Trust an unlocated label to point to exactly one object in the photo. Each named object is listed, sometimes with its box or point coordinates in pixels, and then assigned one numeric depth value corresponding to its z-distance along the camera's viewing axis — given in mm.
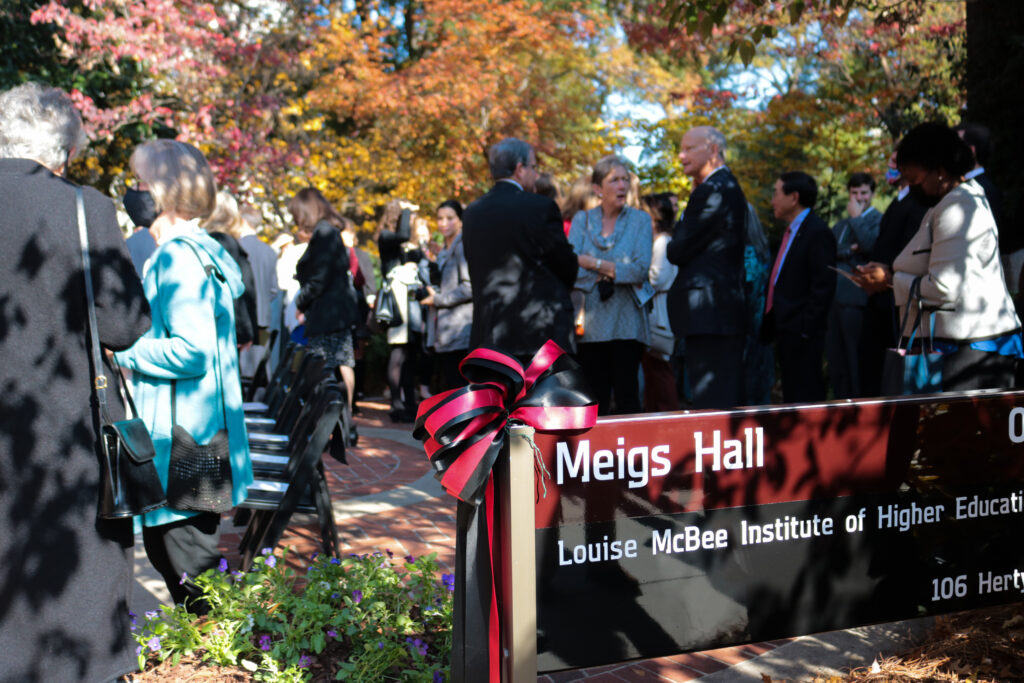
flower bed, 2990
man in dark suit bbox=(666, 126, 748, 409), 5441
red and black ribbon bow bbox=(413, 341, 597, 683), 2098
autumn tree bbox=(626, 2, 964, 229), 12195
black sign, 2227
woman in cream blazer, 3875
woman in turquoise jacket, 3445
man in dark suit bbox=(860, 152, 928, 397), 5543
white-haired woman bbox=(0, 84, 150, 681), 2748
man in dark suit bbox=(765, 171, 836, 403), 6156
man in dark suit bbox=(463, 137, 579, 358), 5027
